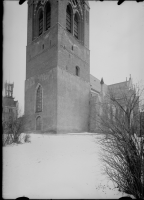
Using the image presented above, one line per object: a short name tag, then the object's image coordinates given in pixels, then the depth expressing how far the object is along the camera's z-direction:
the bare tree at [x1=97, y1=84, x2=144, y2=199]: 2.70
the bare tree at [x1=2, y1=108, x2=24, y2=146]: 7.72
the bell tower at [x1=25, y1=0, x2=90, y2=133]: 17.86
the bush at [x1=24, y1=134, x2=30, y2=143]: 8.12
